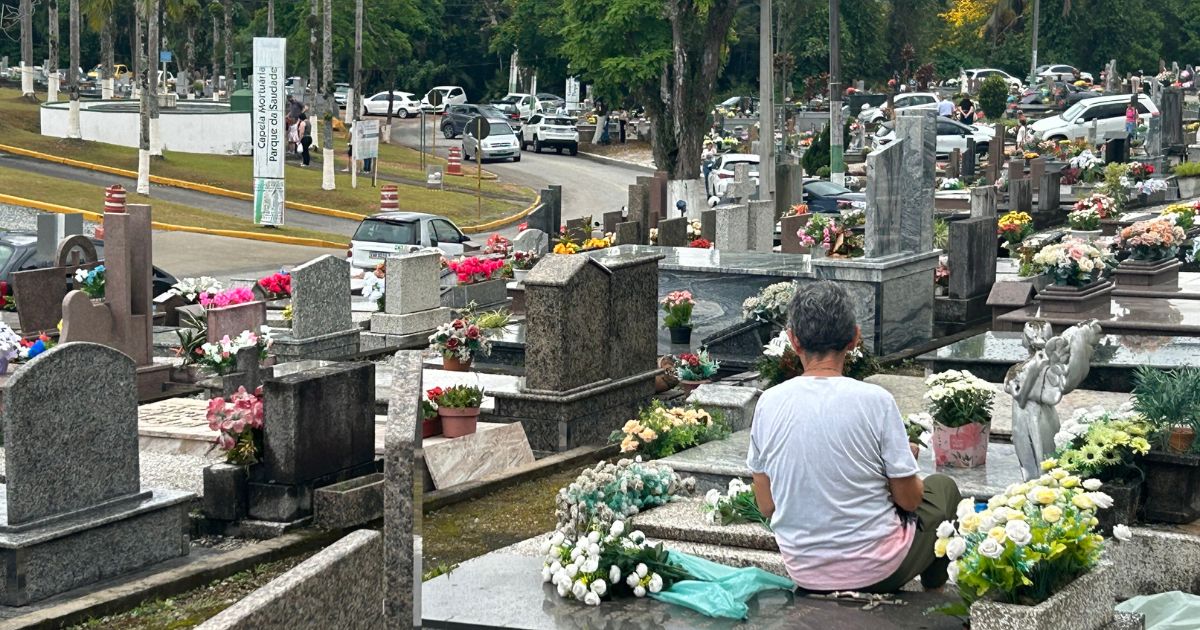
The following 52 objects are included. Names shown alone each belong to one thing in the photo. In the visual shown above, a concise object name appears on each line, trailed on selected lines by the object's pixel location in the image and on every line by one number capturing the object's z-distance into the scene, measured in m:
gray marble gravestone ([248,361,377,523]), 11.09
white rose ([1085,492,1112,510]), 6.79
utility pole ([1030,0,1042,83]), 70.88
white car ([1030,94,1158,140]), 48.91
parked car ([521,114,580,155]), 61.34
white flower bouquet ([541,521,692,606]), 7.53
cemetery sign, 32.69
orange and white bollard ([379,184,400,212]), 31.14
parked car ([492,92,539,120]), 69.88
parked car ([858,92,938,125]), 58.94
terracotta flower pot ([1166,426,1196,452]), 9.78
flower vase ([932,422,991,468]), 10.21
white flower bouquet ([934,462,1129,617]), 6.60
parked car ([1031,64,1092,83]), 72.12
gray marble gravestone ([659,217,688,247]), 22.92
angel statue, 9.04
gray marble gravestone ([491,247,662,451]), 13.24
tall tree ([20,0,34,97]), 55.62
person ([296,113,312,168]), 48.66
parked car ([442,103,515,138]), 64.58
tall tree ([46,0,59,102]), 52.66
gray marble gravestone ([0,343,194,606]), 9.25
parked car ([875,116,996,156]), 48.59
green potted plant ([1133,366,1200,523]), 9.66
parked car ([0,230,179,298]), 20.94
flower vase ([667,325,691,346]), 17.80
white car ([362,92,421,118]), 71.62
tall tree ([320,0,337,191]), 42.28
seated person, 6.79
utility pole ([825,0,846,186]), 38.28
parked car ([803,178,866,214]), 33.03
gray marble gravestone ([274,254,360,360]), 16.83
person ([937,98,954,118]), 56.92
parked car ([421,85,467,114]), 73.50
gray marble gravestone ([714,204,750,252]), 23.00
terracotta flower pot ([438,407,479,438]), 12.81
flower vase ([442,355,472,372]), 15.77
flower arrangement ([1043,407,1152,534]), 9.52
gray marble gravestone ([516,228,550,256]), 24.25
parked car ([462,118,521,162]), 56.34
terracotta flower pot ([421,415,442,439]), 12.91
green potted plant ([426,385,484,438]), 12.77
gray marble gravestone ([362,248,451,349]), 18.91
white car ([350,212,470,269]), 26.27
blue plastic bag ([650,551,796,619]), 7.26
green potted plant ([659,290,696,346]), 17.73
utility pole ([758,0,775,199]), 31.23
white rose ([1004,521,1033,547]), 6.50
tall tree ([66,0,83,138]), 44.56
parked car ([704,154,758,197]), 38.78
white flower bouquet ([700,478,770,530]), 8.87
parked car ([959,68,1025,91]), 71.19
